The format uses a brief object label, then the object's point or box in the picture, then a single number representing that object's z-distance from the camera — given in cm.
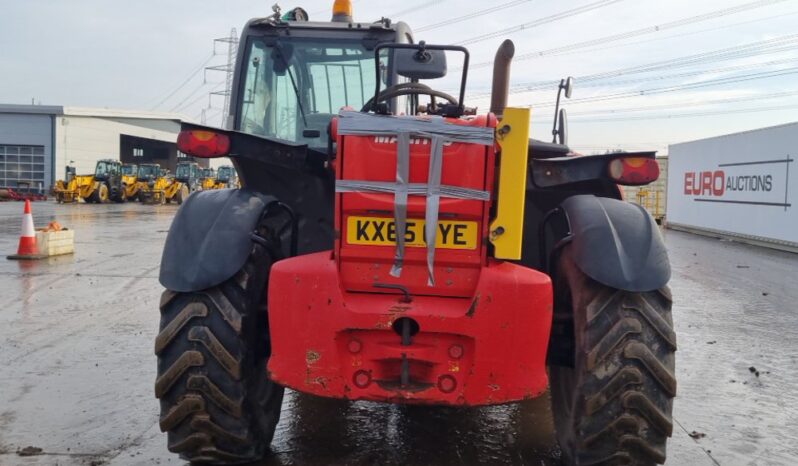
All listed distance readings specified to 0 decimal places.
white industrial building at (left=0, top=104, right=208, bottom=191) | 4766
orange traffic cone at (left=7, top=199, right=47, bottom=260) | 1260
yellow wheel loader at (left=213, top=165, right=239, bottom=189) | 4535
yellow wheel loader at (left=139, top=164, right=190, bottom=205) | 4106
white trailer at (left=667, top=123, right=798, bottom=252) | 1659
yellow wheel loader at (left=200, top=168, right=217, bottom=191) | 4324
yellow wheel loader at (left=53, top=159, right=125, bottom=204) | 3825
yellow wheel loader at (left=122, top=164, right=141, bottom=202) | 4156
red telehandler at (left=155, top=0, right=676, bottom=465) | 313
